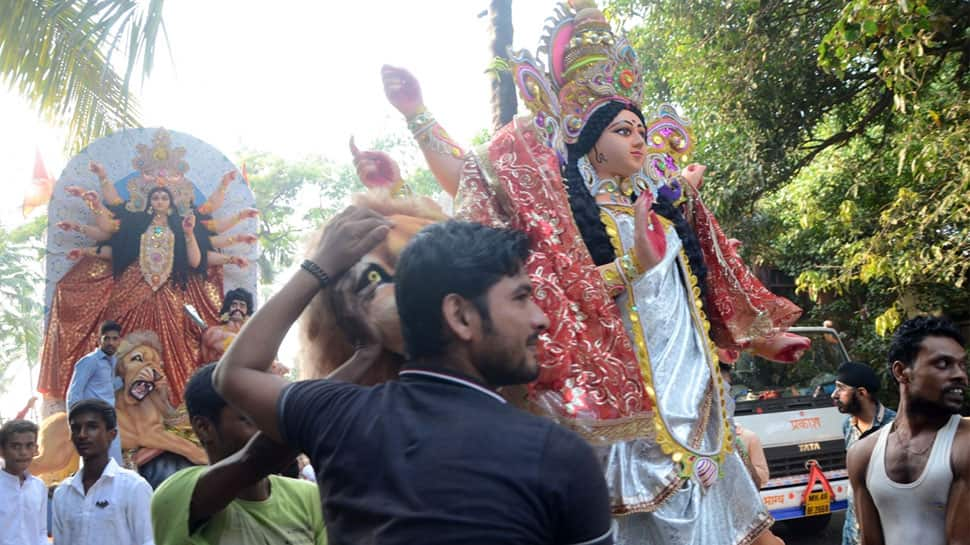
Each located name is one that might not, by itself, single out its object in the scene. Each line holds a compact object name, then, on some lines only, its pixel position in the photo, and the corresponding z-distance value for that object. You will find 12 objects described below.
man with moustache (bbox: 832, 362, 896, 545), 5.79
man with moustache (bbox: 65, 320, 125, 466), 6.08
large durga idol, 3.27
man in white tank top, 3.36
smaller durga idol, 6.71
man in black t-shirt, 1.50
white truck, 9.01
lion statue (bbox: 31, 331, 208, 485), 6.40
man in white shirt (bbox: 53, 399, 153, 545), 4.50
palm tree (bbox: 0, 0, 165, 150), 6.11
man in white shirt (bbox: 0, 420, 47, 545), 5.41
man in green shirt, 2.04
